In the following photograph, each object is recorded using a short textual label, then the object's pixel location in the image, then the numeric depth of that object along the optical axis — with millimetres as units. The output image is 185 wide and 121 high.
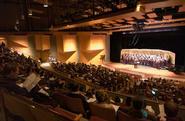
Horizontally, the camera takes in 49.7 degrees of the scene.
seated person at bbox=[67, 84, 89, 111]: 3283
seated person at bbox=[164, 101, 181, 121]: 2418
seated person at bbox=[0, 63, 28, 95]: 3288
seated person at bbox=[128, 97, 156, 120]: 2498
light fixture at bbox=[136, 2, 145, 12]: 4958
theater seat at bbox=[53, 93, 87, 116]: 3227
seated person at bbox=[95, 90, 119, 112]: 3017
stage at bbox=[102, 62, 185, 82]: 13117
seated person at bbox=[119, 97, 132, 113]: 2682
